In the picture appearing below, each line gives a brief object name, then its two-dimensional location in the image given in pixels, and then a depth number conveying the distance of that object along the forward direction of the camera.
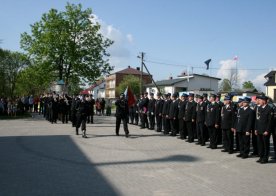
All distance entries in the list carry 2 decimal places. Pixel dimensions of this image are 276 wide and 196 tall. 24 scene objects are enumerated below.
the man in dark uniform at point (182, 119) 14.73
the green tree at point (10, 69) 58.66
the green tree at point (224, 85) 74.02
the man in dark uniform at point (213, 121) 12.47
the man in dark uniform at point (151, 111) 18.20
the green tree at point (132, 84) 83.75
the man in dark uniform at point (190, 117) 14.01
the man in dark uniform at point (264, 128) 9.96
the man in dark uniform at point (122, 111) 15.04
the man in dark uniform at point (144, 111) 19.06
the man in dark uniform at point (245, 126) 10.60
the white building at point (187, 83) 63.81
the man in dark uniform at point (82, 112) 14.70
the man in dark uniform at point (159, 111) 17.34
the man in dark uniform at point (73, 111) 18.06
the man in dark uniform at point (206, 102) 13.49
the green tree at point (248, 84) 87.36
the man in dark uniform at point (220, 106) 12.70
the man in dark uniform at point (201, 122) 13.23
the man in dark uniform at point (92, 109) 21.70
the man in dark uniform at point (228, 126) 11.67
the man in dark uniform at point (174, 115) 15.62
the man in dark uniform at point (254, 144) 11.33
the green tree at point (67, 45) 37.59
